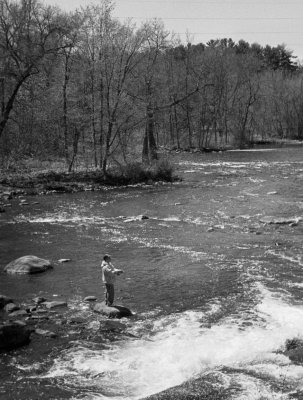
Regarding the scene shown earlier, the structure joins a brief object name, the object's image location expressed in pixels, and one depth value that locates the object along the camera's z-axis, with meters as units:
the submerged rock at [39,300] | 15.12
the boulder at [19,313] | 13.98
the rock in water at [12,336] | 11.93
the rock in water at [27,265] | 17.92
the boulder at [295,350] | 10.84
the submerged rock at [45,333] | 12.70
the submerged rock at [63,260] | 19.40
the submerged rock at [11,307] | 14.32
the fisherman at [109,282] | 14.52
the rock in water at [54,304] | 14.70
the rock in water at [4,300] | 14.73
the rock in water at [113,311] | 13.95
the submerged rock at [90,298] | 15.33
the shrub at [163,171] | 41.41
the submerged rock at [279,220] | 24.98
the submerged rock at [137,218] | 26.86
